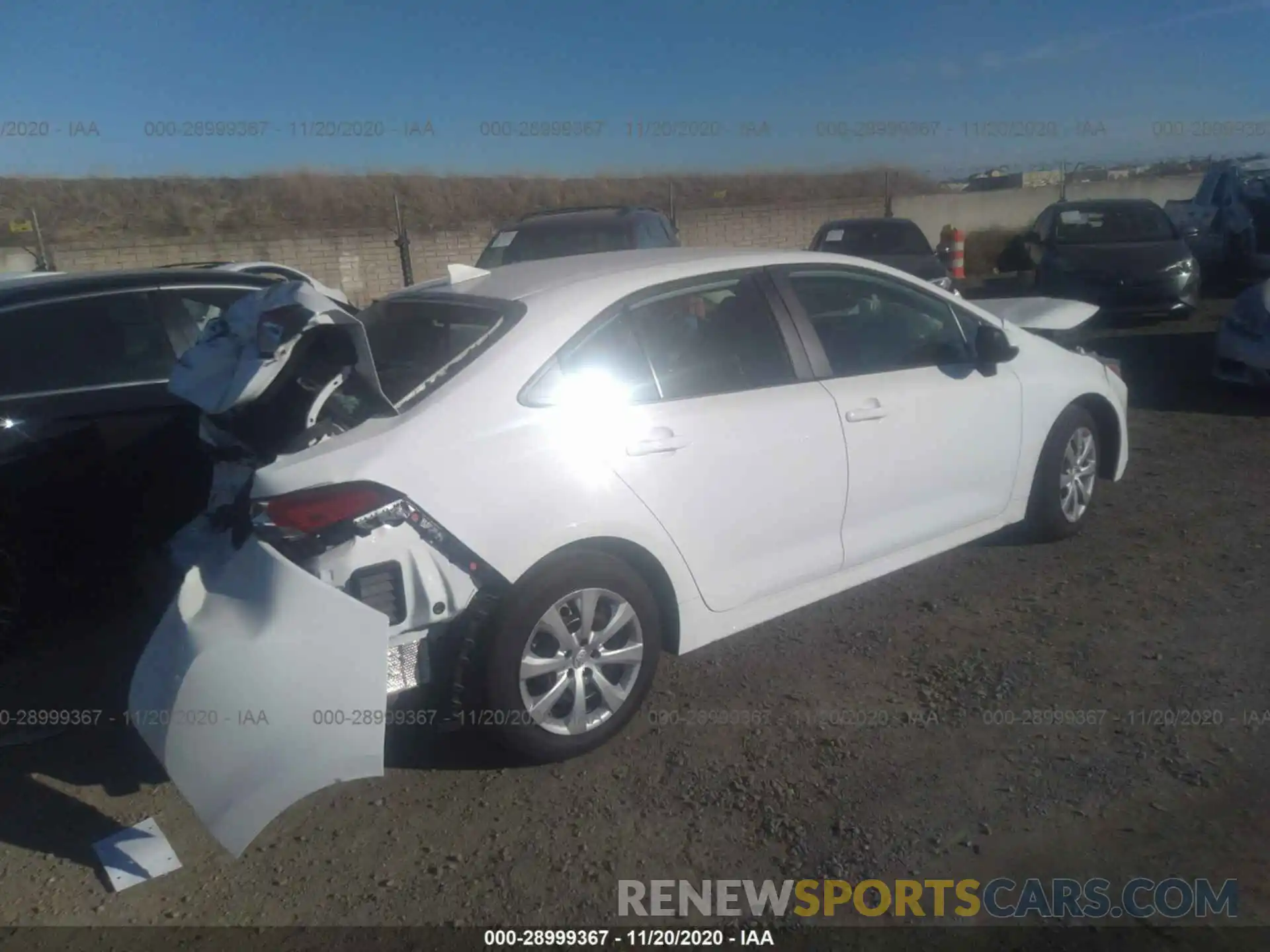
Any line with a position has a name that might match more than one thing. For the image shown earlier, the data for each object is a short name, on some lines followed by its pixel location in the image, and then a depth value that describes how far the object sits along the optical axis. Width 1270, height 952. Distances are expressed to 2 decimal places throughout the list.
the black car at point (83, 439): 4.09
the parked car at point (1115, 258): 11.55
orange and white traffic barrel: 15.52
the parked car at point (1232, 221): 14.58
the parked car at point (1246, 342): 7.74
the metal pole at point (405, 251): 15.42
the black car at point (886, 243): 12.09
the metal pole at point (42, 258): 13.77
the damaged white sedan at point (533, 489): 2.85
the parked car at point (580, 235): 9.82
